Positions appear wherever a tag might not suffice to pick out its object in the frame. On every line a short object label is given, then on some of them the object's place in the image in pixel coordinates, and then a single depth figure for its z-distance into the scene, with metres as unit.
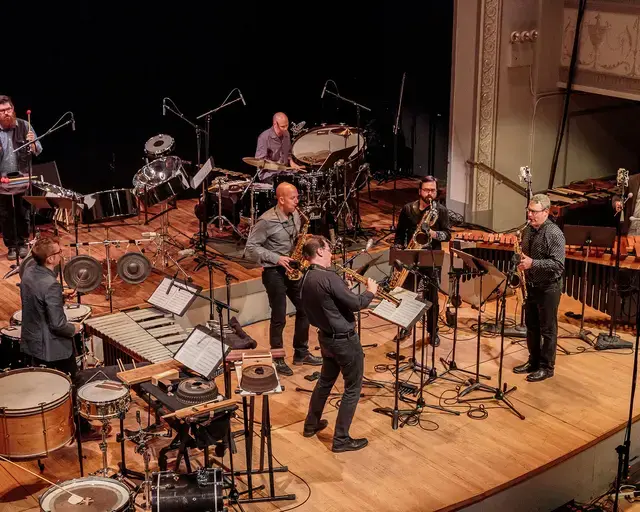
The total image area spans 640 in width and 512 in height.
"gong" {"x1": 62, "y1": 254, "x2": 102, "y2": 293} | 8.94
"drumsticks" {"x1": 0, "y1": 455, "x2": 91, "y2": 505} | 5.30
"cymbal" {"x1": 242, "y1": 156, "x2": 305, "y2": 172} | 10.31
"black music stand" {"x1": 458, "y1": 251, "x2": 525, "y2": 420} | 7.46
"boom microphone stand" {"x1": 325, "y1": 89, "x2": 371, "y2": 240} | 10.93
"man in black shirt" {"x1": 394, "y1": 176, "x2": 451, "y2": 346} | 8.16
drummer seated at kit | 11.05
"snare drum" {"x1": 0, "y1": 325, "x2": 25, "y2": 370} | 7.23
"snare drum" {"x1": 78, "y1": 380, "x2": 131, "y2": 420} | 6.35
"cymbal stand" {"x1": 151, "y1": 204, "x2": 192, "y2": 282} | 9.99
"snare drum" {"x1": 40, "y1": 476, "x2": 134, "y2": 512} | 5.27
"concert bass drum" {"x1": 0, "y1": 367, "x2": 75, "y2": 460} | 6.12
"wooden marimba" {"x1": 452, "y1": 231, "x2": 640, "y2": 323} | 9.07
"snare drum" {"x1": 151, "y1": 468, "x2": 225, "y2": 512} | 5.72
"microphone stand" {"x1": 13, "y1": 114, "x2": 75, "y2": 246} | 9.15
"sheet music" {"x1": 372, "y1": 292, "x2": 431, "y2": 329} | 6.88
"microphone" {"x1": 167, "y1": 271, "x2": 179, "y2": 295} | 7.30
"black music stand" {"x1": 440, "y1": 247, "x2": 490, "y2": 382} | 7.78
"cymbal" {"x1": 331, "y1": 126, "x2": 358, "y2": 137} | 10.62
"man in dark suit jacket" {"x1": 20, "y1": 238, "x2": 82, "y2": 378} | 6.54
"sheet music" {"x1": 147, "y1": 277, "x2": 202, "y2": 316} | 7.20
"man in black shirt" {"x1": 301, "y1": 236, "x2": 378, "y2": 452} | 6.54
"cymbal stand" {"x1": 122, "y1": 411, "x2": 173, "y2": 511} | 5.83
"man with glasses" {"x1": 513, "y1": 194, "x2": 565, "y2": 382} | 7.73
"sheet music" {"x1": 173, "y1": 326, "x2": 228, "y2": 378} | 6.14
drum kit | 10.52
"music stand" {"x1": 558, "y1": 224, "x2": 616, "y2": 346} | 8.75
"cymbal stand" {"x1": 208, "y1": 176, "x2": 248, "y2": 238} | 10.33
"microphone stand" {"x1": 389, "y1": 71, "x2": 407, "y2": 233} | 11.55
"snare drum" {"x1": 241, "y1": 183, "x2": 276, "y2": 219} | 10.70
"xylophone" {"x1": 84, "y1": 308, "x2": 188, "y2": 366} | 7.84
